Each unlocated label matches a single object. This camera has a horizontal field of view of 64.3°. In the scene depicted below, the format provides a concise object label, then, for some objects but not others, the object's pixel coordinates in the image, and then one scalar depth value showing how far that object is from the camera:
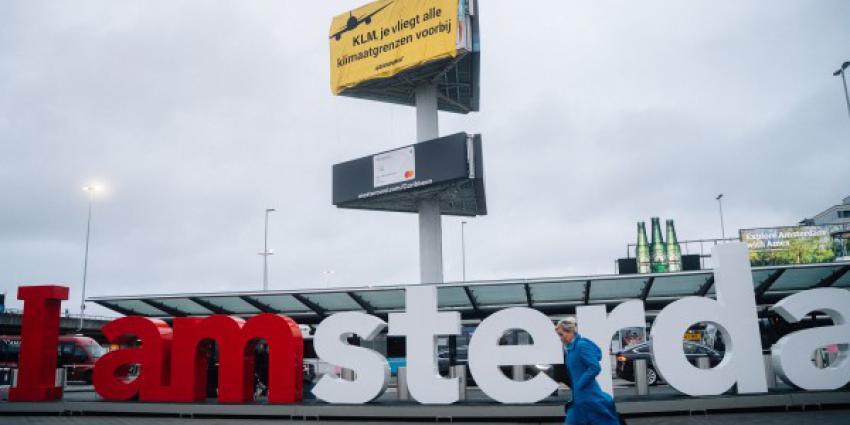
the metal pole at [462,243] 65.60
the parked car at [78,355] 35.88
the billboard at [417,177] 28.55
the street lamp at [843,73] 36.88
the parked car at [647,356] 21.98
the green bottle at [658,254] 54.31
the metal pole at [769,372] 15.47
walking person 7.64
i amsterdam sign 13.72
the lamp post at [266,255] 51.66
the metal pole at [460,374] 15.09
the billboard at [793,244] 56.59
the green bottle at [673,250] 53.50
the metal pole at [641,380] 15.07
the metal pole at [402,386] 15.68
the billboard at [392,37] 29.27
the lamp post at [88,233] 44.83
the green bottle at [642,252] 54.40
